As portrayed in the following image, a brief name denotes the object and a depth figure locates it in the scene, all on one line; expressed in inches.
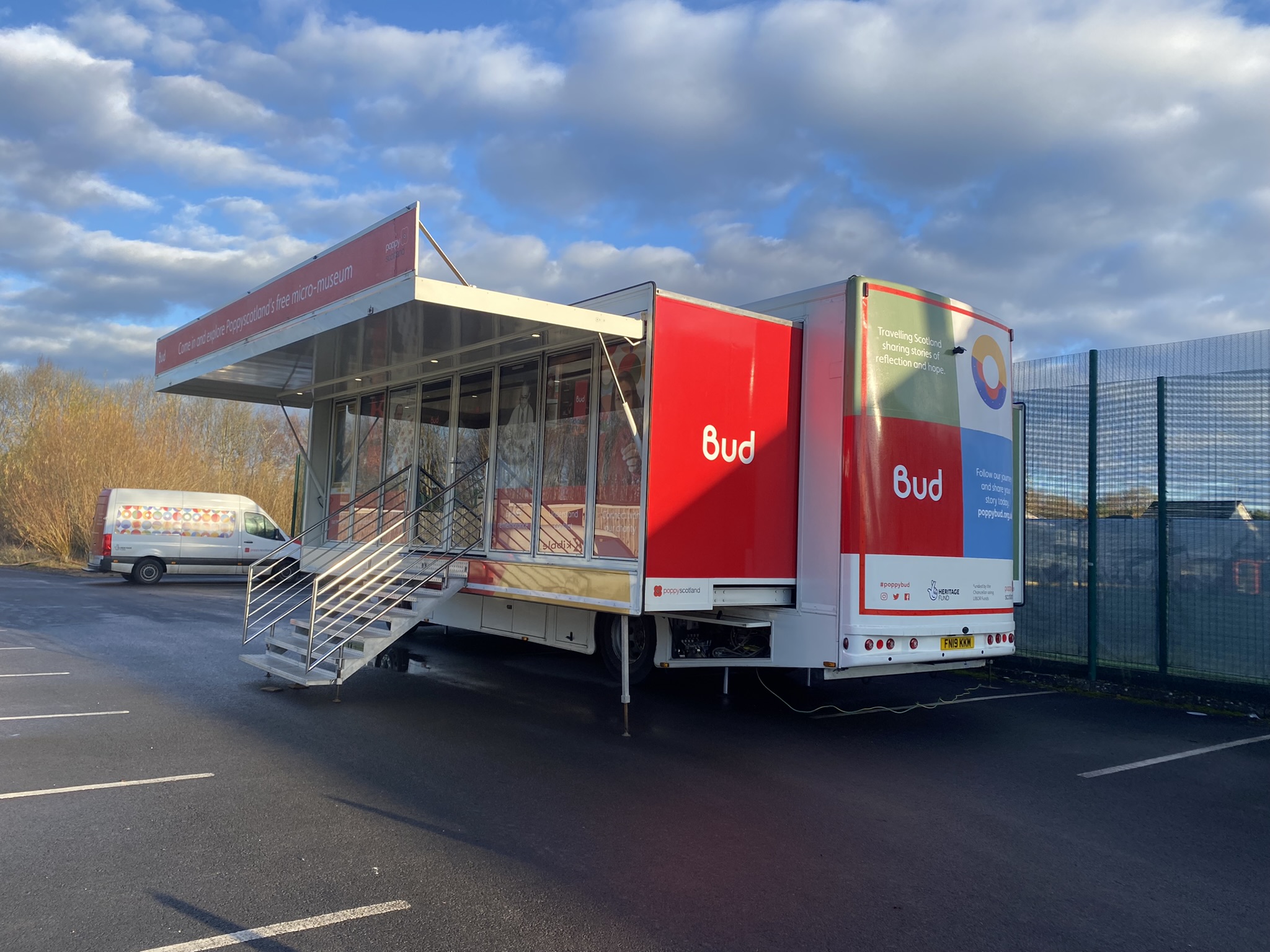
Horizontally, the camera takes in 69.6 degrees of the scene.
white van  843.4
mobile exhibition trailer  271.3
